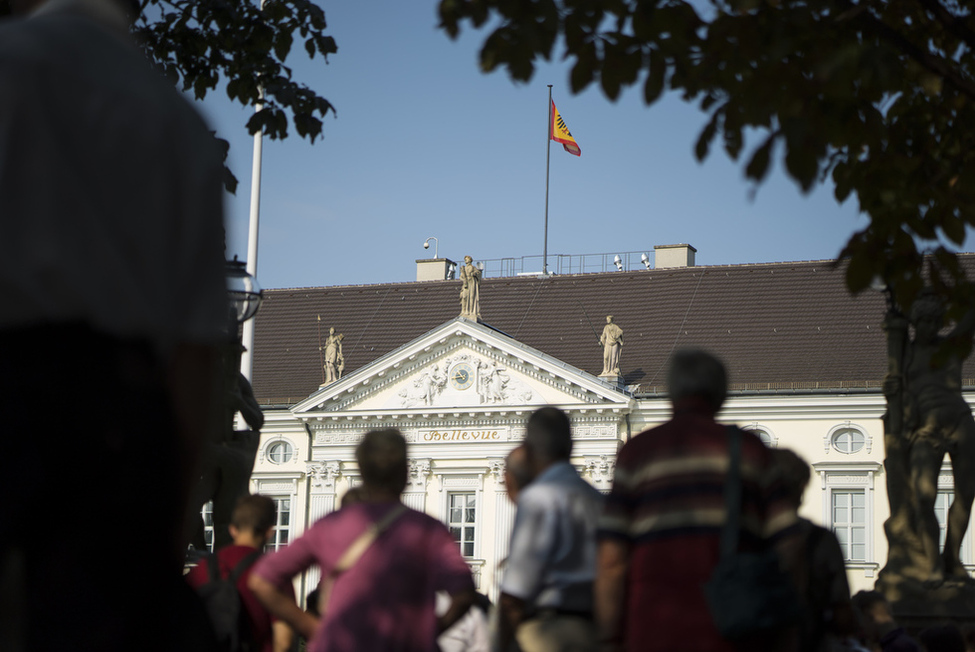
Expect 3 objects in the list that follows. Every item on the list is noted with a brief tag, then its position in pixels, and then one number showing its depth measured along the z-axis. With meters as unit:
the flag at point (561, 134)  53.78
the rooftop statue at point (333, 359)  44.91
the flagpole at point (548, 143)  54.43
